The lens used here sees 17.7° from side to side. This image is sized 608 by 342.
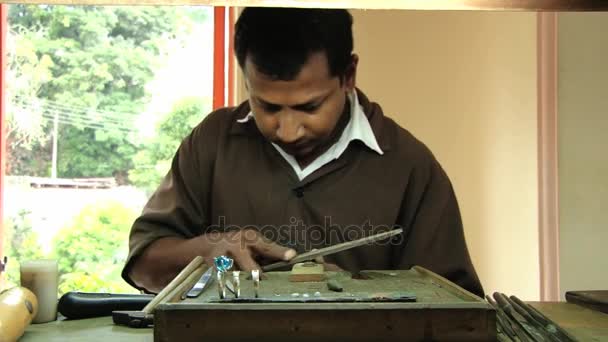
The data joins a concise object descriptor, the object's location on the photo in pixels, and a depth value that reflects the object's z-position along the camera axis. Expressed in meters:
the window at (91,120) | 3.91
